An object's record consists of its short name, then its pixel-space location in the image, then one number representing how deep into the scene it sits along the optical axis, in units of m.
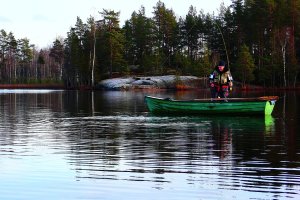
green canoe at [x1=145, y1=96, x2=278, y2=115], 24.16
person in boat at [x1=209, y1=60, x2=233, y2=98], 24.64
